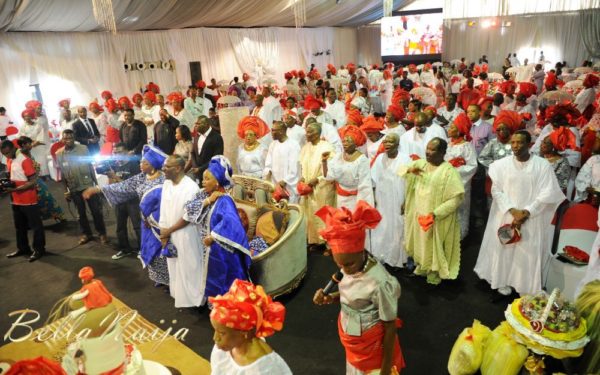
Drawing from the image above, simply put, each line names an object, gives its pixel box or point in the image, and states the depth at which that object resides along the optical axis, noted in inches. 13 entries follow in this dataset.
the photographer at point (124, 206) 214.7
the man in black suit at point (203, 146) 242.1
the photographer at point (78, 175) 223.9
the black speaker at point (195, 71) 617.0
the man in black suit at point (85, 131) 328.8
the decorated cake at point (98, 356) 63.9
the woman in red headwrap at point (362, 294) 85.6
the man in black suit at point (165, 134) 283.3
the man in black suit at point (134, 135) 266.4
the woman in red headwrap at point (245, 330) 70.5
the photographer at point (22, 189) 210.4
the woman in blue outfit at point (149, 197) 163.8
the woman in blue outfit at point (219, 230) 144.8
